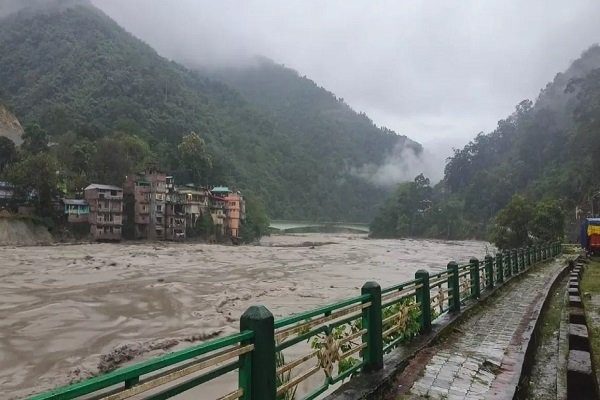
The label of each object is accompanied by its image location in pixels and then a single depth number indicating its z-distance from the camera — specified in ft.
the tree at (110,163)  207.21
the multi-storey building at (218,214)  220.43
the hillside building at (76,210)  179.11
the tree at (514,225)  157.89
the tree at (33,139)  206.90
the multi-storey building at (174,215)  198.80
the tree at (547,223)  153.89
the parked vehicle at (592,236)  90.63
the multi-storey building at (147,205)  193.16
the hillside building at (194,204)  209.67
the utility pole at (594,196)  191.27
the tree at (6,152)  196.34
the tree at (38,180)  167.73
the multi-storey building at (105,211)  179.28
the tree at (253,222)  241.55
